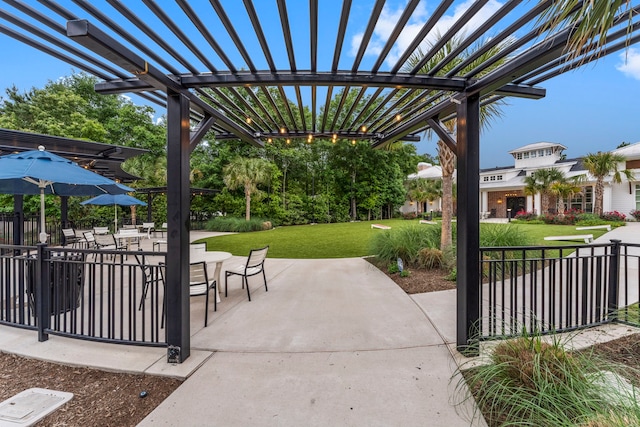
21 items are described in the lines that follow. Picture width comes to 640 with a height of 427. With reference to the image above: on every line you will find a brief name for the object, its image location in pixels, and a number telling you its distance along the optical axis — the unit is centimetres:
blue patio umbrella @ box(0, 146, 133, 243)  361
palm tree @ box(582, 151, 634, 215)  1677
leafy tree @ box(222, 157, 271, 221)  1834
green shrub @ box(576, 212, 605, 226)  1633
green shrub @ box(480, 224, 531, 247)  655
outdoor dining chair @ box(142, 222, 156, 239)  1377
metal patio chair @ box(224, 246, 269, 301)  484
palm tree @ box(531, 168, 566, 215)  1942
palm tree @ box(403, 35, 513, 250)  641
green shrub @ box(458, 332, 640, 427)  167
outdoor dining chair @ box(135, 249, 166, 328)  311
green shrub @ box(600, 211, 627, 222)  1714
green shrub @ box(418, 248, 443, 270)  661
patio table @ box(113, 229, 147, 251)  869
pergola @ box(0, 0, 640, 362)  213
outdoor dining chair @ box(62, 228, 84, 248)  913
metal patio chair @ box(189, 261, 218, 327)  382
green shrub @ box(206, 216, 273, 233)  1738
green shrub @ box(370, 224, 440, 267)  709
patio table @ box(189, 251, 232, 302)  450
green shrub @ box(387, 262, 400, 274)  656
